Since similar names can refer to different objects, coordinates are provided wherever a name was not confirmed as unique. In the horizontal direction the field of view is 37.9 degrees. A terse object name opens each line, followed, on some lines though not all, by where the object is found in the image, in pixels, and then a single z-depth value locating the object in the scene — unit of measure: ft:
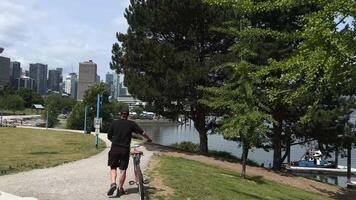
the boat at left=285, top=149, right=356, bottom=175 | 156.97
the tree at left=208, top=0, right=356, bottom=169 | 30.94
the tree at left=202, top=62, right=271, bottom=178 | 61.00
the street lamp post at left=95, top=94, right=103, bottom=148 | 78.07
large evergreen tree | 81.46
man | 32.81
